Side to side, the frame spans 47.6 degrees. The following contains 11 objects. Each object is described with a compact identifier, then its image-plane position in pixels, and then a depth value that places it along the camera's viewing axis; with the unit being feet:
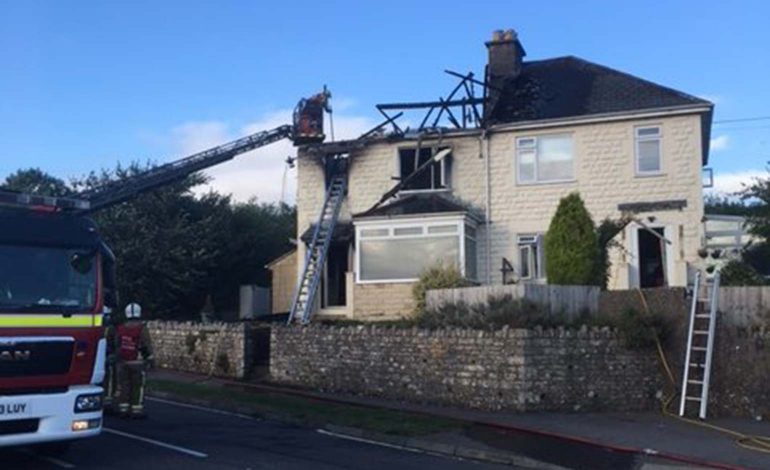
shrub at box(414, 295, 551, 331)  55.47
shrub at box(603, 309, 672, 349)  54.24
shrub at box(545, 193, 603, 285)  64.34
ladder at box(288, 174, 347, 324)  83.63
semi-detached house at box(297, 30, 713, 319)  82.43
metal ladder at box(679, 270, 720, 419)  51.37
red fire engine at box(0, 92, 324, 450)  31.89
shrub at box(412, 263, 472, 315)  76.18
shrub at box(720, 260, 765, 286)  62.90
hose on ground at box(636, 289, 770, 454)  41.96
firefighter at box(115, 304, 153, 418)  46.19
